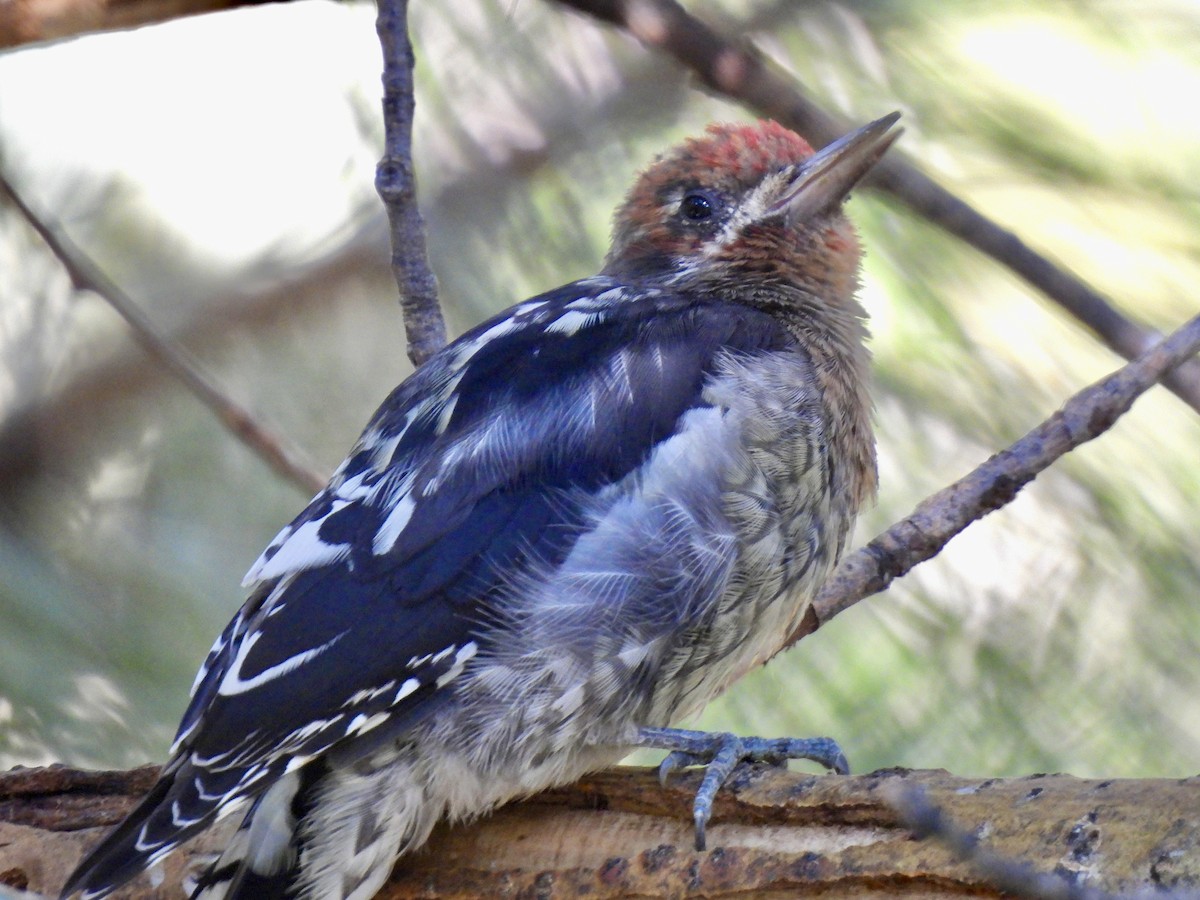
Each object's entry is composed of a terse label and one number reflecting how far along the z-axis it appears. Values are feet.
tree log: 10.53
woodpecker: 10.66
